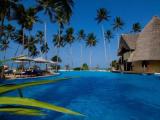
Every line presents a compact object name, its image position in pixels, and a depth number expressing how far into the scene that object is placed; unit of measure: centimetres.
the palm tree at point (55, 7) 1431
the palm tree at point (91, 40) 2509
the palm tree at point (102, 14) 2210
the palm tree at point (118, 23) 2246
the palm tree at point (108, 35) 2465
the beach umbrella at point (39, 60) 1098
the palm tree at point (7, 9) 887
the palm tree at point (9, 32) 1741
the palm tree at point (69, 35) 2331
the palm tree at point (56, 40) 2280
